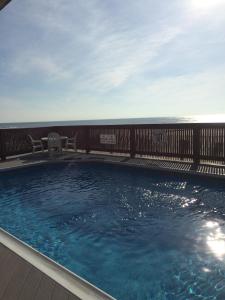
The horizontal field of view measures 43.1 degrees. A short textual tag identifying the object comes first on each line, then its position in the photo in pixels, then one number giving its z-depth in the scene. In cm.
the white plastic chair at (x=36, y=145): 1115
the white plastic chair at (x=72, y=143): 1152
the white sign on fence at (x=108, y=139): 1054
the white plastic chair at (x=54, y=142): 1070
